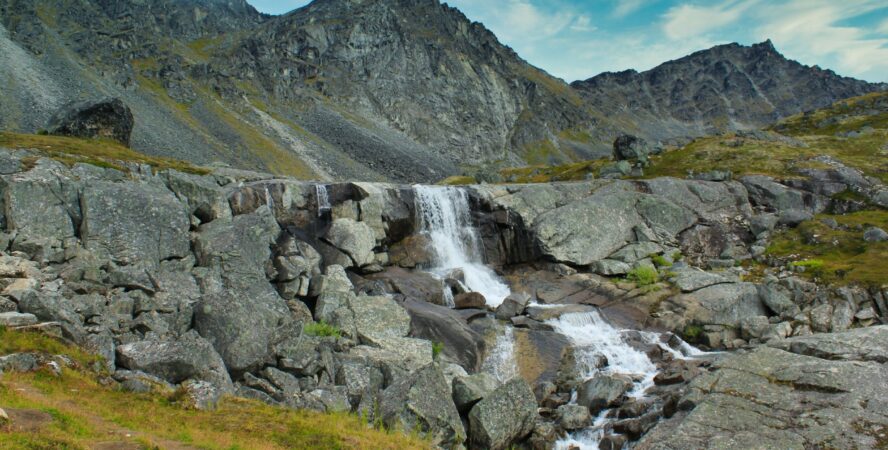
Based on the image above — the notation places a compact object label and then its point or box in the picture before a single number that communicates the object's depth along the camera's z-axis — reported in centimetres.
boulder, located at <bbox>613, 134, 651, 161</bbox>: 7281
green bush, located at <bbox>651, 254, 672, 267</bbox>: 4309
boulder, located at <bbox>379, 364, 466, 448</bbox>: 1858
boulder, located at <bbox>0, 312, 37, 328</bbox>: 1647
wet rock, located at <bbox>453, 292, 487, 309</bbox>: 3531
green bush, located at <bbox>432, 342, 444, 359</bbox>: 2747
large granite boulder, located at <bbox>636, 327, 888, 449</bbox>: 1678
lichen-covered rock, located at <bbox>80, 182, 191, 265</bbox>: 2703
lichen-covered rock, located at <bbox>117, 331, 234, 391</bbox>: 1772
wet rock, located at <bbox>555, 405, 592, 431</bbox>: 2184
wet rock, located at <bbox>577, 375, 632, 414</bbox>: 2341
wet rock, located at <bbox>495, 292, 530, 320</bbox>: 3407
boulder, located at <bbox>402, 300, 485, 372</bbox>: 2822
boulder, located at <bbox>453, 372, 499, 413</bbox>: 2083
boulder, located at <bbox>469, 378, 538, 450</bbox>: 1966
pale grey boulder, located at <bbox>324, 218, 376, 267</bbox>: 3806
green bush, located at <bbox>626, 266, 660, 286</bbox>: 3953
